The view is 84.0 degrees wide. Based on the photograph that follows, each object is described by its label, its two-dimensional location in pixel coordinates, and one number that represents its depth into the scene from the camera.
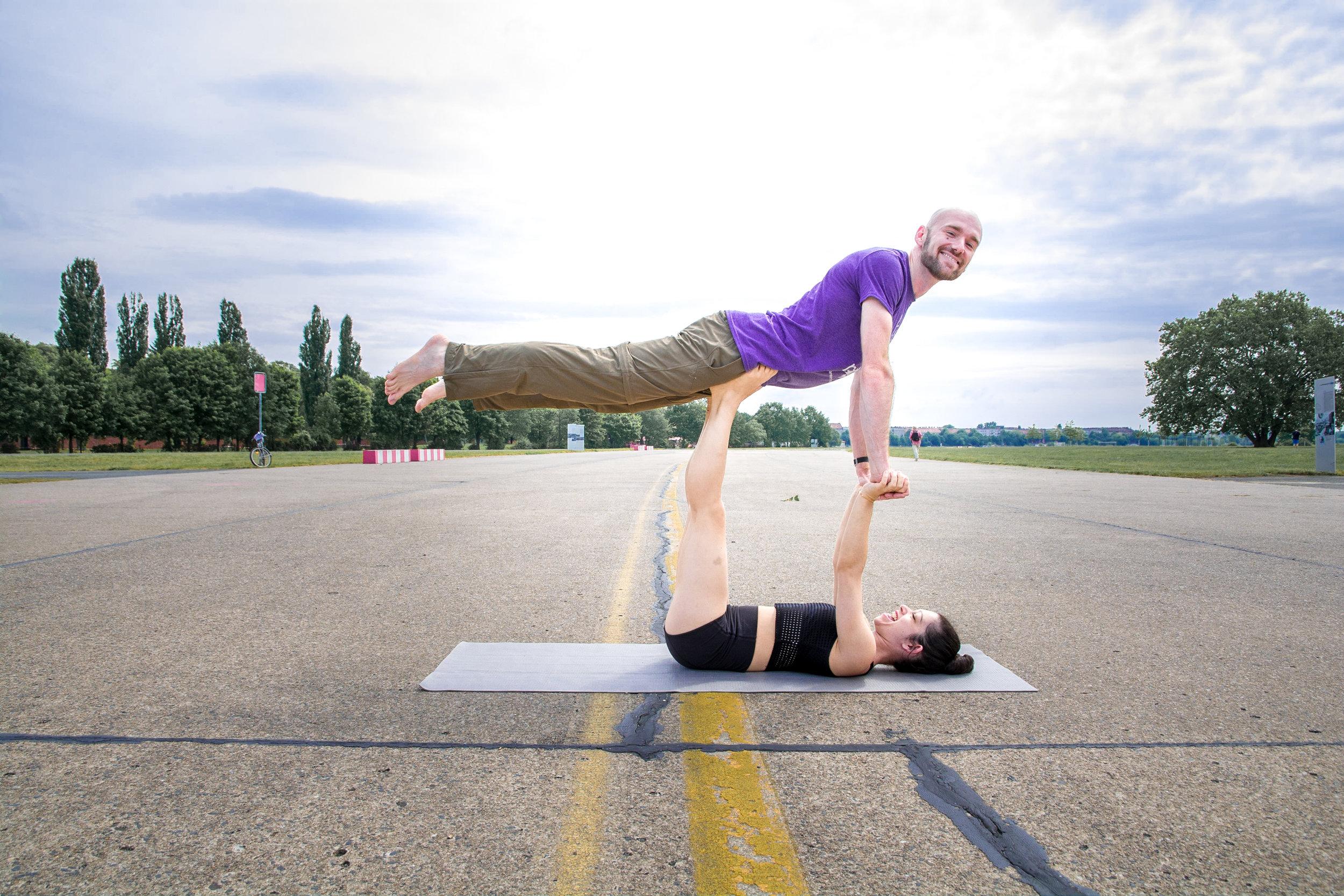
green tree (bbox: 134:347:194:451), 66.06
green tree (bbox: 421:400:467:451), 87.89
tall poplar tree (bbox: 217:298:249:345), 83.19
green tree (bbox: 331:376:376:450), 83.56
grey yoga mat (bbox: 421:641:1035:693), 3.15
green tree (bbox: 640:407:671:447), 140.00
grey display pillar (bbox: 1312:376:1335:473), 21.45
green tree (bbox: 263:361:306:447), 73.19
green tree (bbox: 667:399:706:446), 136.75
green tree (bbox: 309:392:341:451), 83.19
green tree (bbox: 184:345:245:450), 67.56
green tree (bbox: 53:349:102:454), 61.62
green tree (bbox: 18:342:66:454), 60.03
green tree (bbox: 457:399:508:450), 99.06
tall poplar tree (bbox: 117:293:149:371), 79.44
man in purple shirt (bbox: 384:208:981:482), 3.46
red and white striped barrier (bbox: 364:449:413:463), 31.44
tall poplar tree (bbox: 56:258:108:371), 72.50
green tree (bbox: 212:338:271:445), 69.81
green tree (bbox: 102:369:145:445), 63.84
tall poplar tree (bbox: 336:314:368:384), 91.81
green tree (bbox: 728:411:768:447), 179.44
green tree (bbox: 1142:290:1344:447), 55.53
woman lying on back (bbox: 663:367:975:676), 3.13
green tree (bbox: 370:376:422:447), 86.00
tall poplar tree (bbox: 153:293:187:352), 81.38
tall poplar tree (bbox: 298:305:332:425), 89.00
